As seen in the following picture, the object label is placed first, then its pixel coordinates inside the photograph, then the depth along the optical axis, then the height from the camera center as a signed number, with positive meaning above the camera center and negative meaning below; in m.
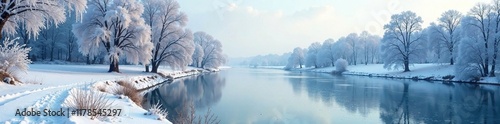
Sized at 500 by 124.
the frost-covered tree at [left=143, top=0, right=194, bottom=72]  36.12 +3.49
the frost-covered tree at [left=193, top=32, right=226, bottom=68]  80.19 +3.90
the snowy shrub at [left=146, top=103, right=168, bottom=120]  8.83 -1.34
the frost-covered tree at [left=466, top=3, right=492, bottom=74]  35.81 +5.33
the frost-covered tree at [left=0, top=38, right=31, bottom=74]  14.01 +0.31
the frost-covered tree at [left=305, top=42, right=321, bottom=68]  100.94 +2.53
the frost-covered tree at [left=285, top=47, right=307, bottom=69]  117.31 +3.22
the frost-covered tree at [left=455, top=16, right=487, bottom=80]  34.75 +0.80
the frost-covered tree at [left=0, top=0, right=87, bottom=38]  13.06 +2.23
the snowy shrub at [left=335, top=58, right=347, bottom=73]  72.19 +0.02
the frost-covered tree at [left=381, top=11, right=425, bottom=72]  51.34 +3.70
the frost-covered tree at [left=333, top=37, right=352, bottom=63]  89.69 +4.46
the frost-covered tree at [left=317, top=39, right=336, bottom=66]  93.06 +2.91
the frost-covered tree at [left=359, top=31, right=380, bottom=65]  93.56 +6.63
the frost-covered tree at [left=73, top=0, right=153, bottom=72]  28.86 +3.20
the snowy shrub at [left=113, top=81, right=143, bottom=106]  14.35 -1.26
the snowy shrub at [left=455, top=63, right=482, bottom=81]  34.97 -0.49
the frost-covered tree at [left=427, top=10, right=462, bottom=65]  50.06 +5.34
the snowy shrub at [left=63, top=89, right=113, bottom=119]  7.39 -0.88
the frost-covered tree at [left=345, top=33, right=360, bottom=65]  92.00 +6.82
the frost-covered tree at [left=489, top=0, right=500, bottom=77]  34.69 +4.30
